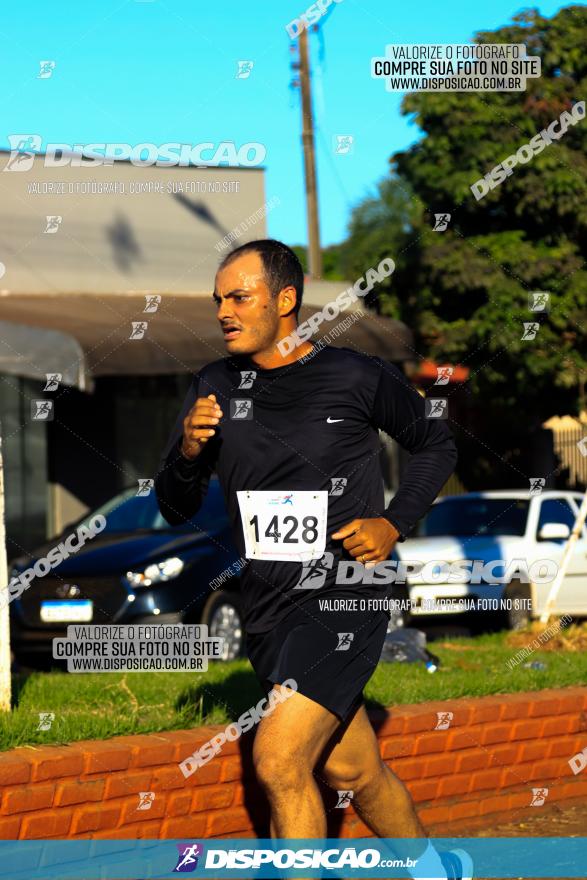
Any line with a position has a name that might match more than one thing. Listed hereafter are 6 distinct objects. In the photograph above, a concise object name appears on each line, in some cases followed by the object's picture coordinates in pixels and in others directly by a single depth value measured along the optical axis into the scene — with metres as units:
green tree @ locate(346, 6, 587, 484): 22.67
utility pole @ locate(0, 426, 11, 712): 6.27
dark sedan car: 12.16
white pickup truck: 15.27
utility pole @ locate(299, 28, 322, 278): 22.67
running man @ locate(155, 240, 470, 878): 4.61
